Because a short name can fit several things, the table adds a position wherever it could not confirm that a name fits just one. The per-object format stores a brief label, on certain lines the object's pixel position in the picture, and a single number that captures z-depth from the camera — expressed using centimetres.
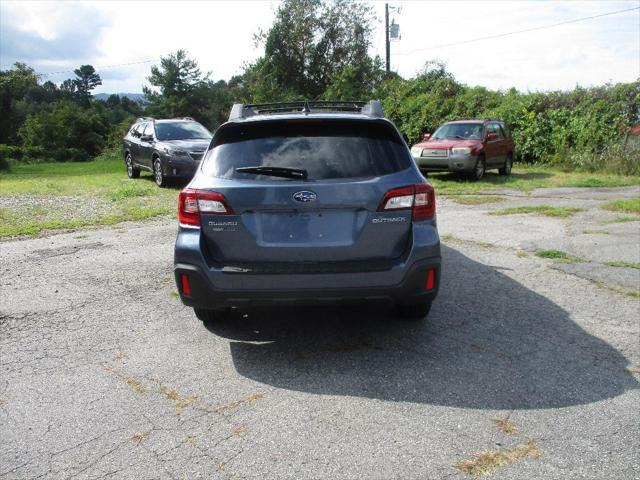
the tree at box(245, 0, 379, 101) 3906
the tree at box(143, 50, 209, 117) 6147
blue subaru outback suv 392
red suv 1619
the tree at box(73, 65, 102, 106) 13112
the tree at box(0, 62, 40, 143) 4478
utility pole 3741
